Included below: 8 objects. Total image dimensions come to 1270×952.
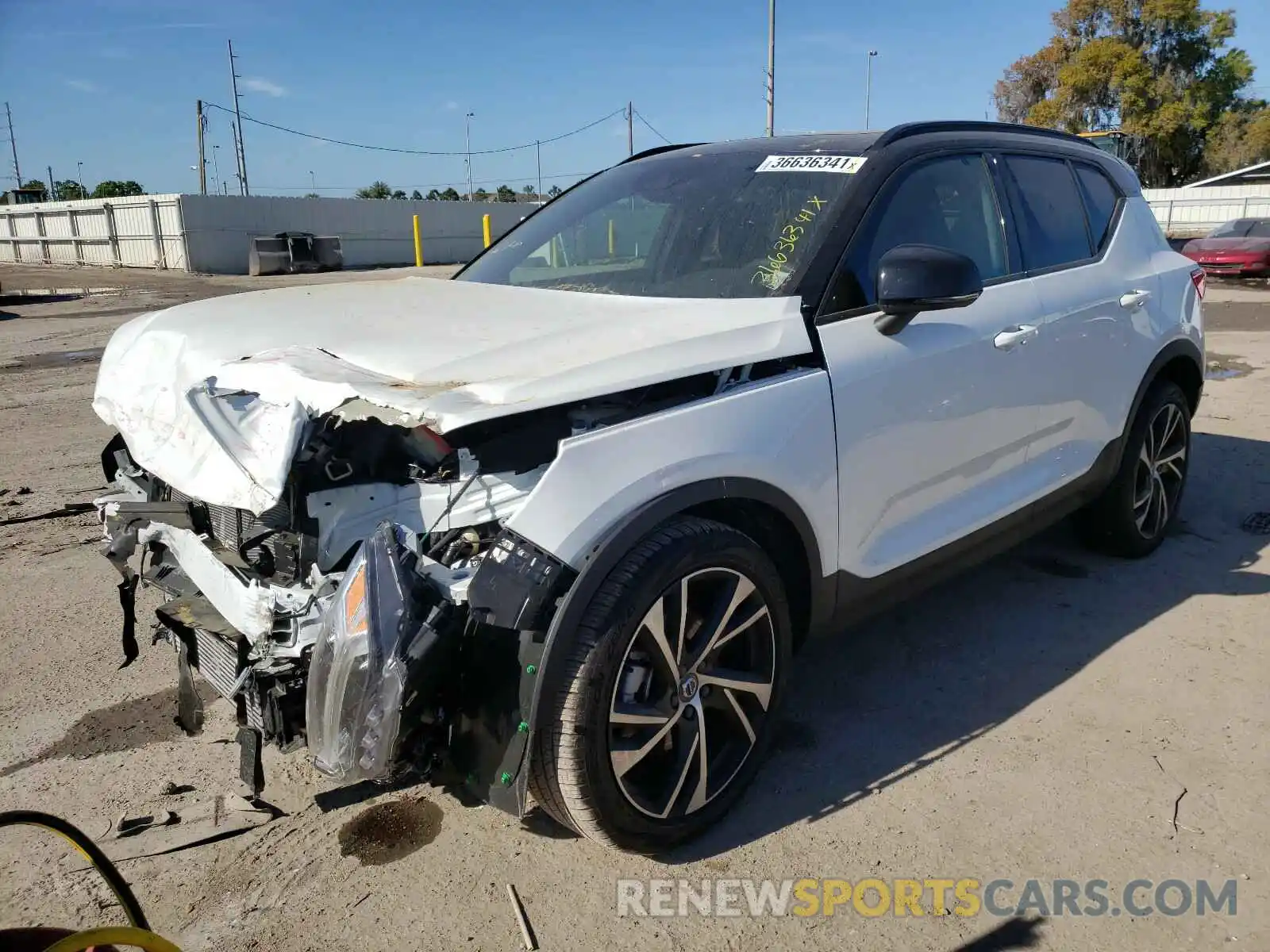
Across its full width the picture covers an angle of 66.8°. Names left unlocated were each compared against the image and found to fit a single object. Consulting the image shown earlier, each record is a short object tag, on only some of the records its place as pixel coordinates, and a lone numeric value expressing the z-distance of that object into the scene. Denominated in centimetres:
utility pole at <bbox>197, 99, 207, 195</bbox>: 4762
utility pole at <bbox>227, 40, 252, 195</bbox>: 4781
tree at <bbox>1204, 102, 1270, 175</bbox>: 5353
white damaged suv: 223
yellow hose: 125
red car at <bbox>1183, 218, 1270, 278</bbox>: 1939
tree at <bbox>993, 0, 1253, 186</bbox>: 4916
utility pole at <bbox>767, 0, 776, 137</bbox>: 2875
